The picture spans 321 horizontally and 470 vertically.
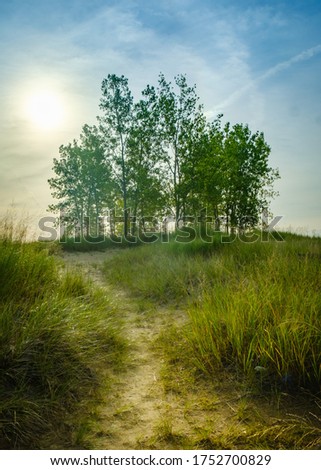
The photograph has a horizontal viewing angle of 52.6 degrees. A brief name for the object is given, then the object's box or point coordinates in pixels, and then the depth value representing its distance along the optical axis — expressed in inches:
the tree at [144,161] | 979.9
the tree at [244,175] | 1085.8
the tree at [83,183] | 1162.0
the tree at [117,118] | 958.4
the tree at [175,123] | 985.5
